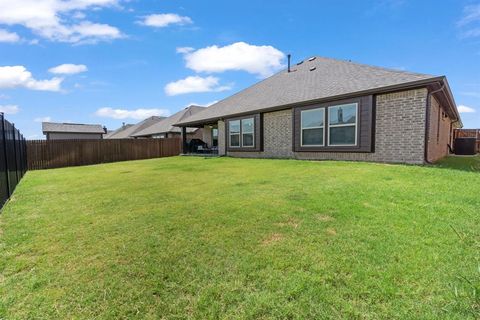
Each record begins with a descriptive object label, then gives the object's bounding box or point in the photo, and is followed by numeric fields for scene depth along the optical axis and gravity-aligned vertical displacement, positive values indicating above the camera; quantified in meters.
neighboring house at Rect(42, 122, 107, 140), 39.16 +2.36
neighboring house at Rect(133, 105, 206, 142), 26.92 +1.62
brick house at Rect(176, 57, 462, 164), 8.60 +1.13
